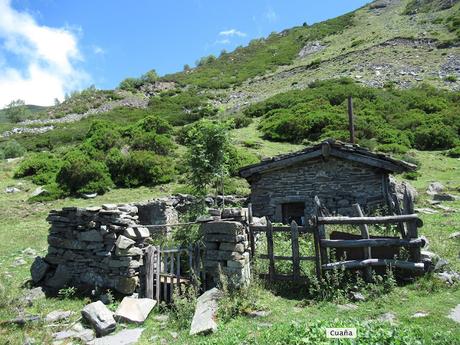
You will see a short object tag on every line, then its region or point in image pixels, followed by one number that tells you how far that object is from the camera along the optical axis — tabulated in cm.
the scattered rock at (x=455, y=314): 631
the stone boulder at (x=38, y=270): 968
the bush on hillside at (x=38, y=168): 2334
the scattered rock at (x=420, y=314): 646
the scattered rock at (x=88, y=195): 1984
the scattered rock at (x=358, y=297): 740
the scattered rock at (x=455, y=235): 1113
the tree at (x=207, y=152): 1494
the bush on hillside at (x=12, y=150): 3022
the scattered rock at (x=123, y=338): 679
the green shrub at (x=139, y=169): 2173
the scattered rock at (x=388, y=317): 642
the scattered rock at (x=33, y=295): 872
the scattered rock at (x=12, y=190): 2114
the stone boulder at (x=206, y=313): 659
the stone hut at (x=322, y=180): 1341
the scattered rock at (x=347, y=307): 705
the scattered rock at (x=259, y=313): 709
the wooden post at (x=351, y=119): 1761
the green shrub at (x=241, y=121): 3362
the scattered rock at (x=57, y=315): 781
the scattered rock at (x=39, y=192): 2012
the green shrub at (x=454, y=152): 2444
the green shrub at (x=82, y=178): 2052
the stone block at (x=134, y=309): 757
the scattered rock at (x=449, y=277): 780
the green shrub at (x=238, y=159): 2142
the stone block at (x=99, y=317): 713
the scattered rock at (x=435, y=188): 1812
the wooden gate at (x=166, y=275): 838
